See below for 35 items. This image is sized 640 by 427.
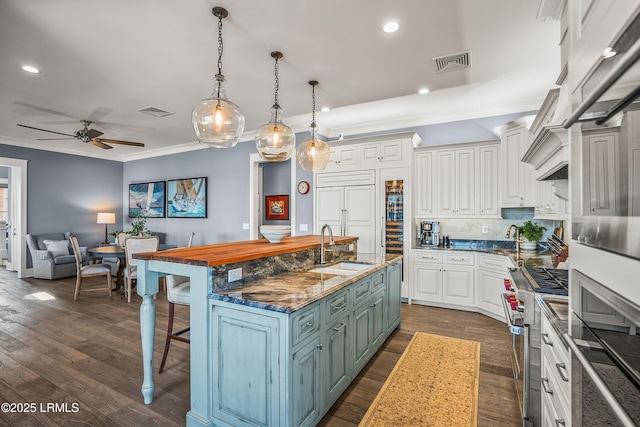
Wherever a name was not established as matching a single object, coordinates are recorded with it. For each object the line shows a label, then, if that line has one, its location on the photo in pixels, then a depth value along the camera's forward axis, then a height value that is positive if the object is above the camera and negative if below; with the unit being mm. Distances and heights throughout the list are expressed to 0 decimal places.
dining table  4906 -632
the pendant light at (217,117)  2369 +743
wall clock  5535 +501
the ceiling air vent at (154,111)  4496 +1508
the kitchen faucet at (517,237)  3788 -252
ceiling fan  4672 +1178
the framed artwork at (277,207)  6551 +174
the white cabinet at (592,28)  713 +518
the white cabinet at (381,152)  4753 +988
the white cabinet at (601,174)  795 +120
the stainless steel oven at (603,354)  638 -336
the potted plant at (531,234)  3830 -211
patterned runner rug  2072 -1322
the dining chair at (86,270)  4879 -885
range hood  1678 +438
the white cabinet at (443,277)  4305 -860
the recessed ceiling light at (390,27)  2424 +1472
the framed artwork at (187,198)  6777 +379
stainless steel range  1806 -678
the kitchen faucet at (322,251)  2982 -337
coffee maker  4883 -267
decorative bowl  2865 -153
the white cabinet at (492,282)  3886 -846
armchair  6238 -873
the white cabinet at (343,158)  5074 +947
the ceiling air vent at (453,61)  2883 +1469
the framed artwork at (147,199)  7398 +369
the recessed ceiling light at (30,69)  3174 +1485
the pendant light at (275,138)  2982 +732
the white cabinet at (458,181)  4324 +500
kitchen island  1686 -708
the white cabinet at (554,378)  1157 -678
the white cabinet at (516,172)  3881 +556
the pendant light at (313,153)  3510 +695
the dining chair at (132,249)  4719 -526
